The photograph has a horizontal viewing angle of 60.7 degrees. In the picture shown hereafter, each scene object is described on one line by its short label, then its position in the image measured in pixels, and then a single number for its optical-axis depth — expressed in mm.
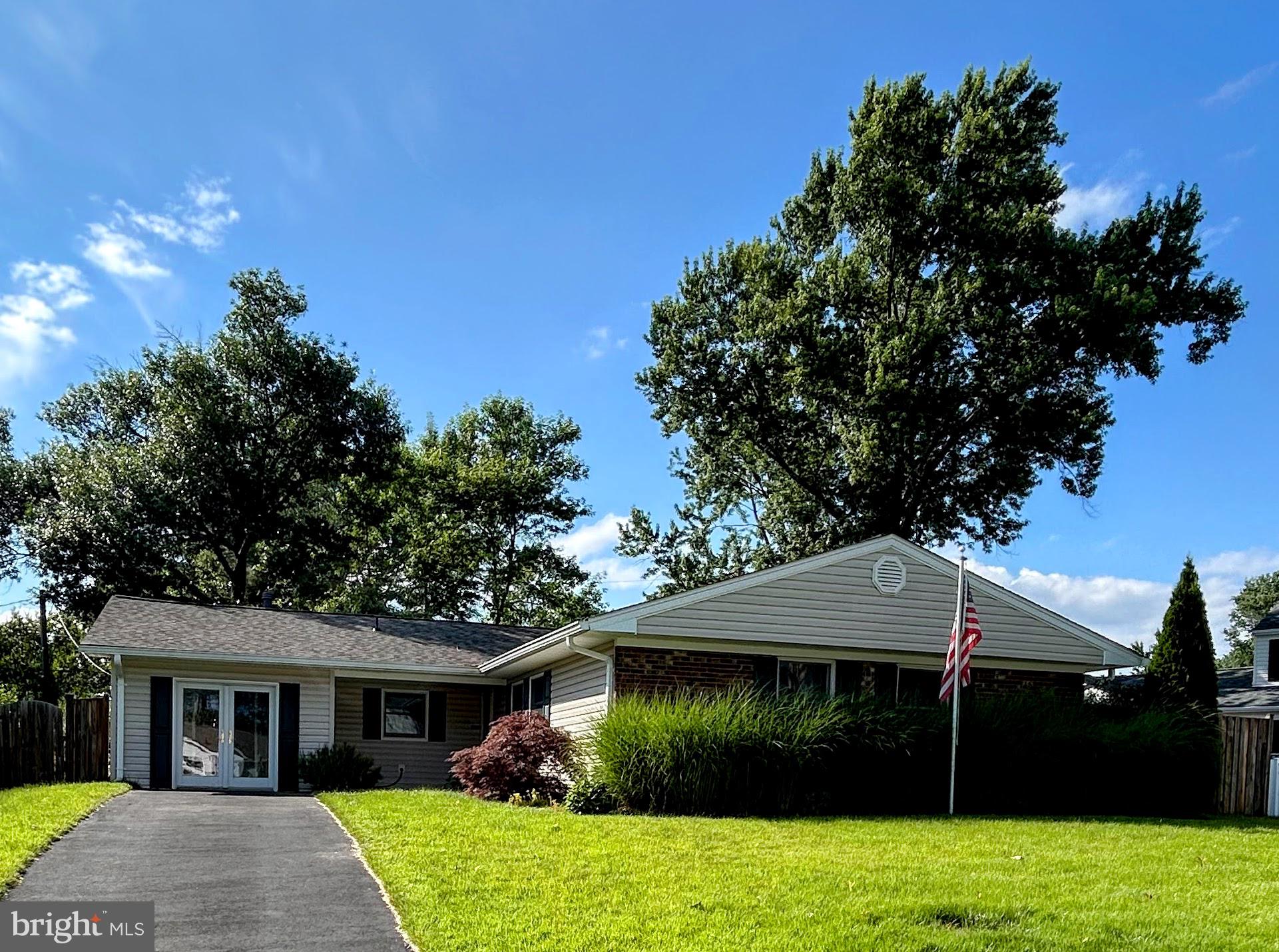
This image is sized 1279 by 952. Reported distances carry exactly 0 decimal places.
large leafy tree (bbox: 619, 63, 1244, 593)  26234
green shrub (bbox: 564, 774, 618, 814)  13516
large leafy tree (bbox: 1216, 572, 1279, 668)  57562
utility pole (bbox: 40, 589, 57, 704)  29781
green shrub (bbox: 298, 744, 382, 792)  19422
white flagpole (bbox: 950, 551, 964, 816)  13867
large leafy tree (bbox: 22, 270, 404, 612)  28562
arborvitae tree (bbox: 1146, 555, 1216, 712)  17578
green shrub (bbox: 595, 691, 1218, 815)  13406
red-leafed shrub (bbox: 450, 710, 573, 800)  15797
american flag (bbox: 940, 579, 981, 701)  14602
